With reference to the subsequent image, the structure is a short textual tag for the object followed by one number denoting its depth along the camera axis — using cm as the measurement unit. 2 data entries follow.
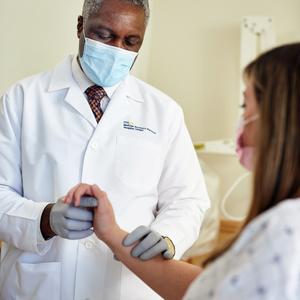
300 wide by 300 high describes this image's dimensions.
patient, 68
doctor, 126
